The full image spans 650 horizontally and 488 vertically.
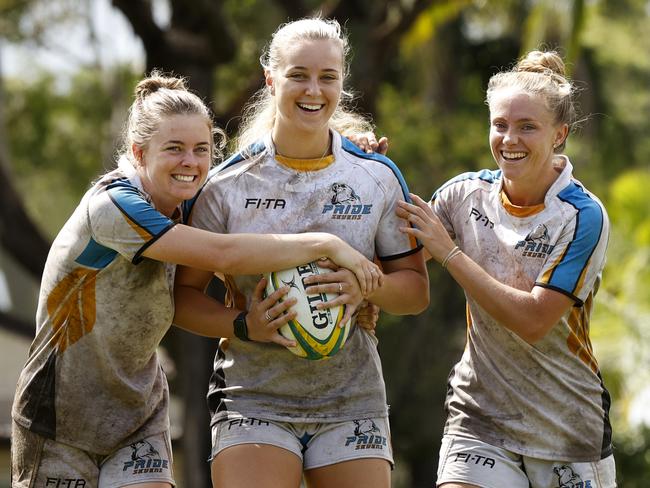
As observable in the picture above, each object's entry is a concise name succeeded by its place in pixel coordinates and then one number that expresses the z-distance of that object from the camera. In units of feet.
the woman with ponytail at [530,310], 37.40
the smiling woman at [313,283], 36.42
